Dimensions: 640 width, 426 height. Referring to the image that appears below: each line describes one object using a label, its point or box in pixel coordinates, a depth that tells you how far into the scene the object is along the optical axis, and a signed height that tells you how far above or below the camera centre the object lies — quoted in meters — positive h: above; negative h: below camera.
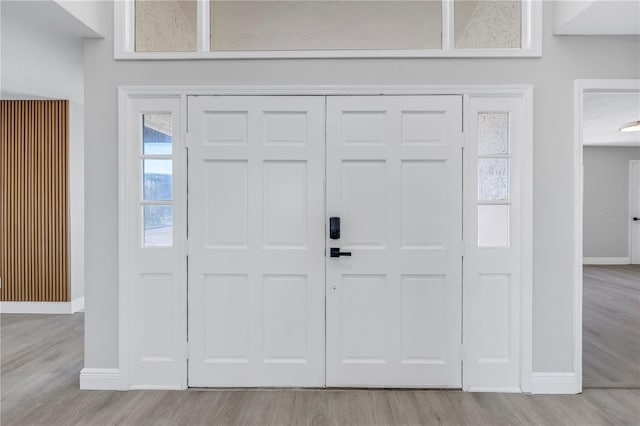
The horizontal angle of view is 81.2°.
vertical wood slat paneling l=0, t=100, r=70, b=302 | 4.26 +0.10
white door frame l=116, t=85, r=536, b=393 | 2.54 +0.46
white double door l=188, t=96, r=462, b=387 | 2.57 -0.22
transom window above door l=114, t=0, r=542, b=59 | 2.58 +1.29
